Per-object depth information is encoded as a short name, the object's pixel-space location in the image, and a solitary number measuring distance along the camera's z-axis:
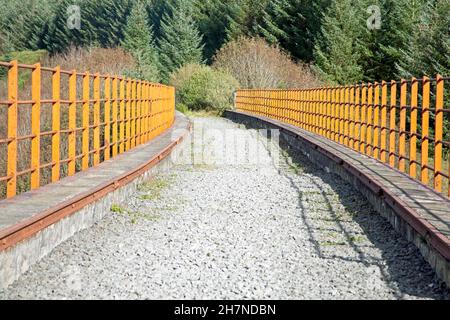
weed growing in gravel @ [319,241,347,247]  8.61
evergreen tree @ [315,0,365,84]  64.31
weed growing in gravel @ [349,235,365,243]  8.88
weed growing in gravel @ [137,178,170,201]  11.86
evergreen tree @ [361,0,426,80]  60.94
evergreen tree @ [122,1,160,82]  93.38
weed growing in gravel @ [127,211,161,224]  10.07
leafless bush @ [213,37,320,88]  49.85
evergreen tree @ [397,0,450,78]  49.84
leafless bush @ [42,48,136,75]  37.44
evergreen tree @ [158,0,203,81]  92.25
